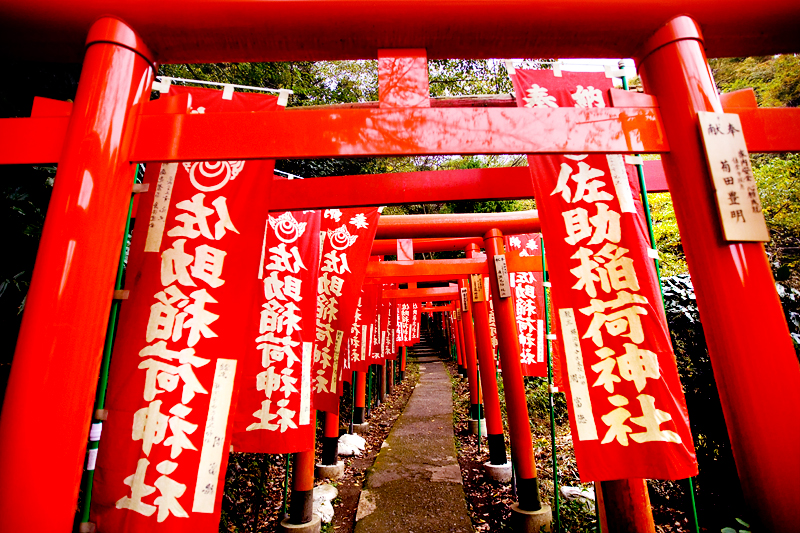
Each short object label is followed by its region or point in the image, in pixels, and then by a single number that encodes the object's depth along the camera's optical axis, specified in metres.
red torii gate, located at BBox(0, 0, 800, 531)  1.94
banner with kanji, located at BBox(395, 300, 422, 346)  17.91
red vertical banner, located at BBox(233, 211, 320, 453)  3.96
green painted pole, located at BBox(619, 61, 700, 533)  2.97
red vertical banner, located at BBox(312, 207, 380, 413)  5.43
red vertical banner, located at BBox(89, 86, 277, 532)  2.29
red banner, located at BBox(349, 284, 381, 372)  9.02
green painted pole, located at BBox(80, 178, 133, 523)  2.22
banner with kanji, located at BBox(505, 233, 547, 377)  7.15
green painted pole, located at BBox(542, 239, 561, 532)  4.03
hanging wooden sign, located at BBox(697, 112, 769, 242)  2.13
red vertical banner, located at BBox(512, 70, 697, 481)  2.63
